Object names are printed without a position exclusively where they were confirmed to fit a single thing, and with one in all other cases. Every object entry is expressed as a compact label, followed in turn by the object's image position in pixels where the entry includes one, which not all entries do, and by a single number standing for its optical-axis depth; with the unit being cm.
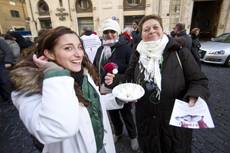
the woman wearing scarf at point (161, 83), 162
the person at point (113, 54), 251
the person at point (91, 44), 382
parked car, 711
